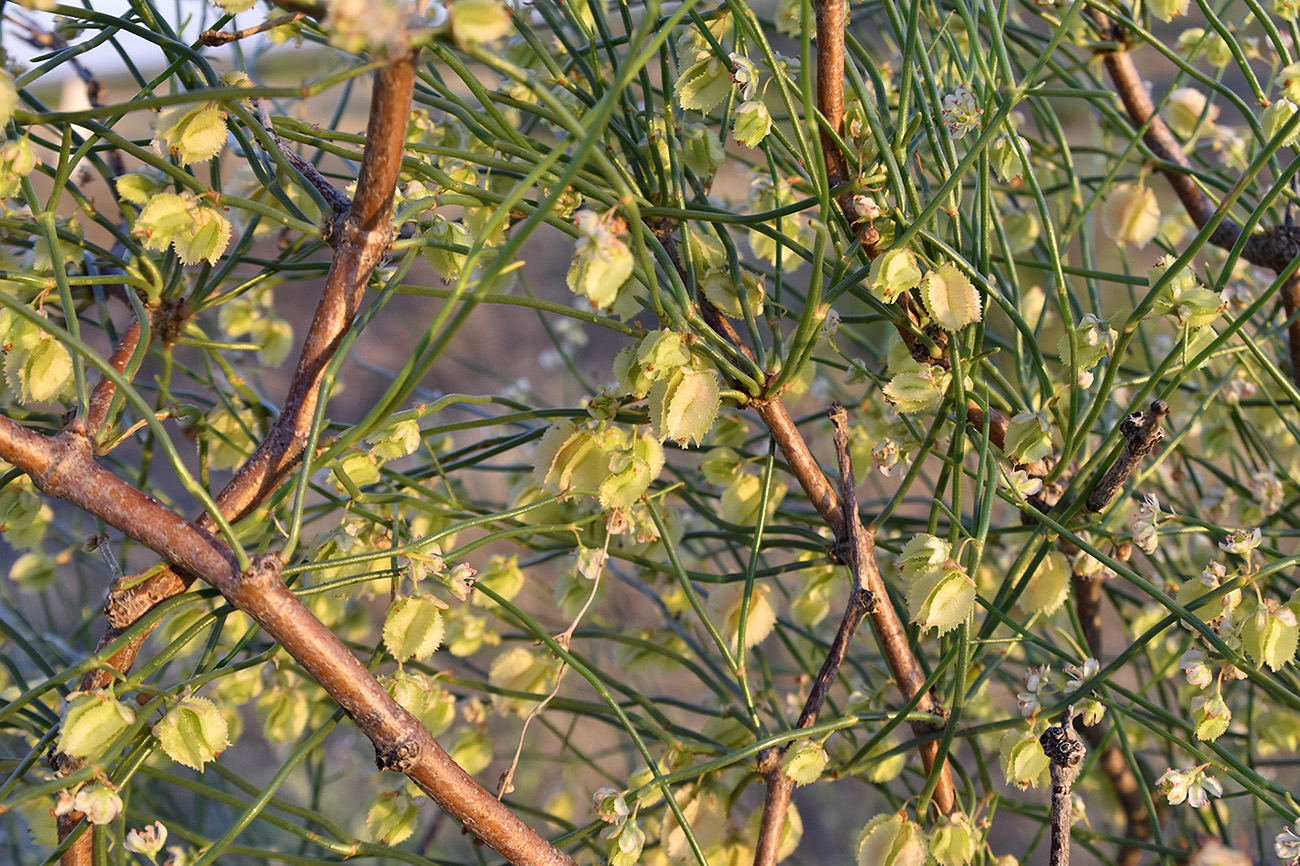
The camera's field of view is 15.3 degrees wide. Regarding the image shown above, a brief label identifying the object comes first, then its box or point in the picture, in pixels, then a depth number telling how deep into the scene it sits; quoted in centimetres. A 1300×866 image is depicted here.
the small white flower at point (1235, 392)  88
